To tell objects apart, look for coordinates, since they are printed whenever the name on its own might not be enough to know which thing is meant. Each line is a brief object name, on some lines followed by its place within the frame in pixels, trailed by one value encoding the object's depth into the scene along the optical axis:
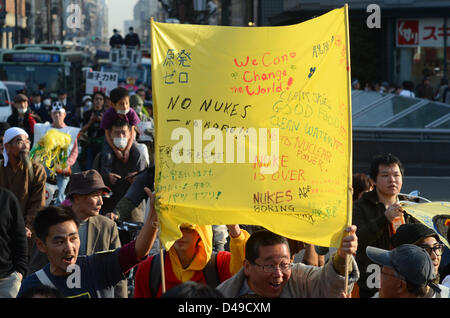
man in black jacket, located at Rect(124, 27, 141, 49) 35.83
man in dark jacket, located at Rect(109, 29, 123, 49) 35.69
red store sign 34.50
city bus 29.84
